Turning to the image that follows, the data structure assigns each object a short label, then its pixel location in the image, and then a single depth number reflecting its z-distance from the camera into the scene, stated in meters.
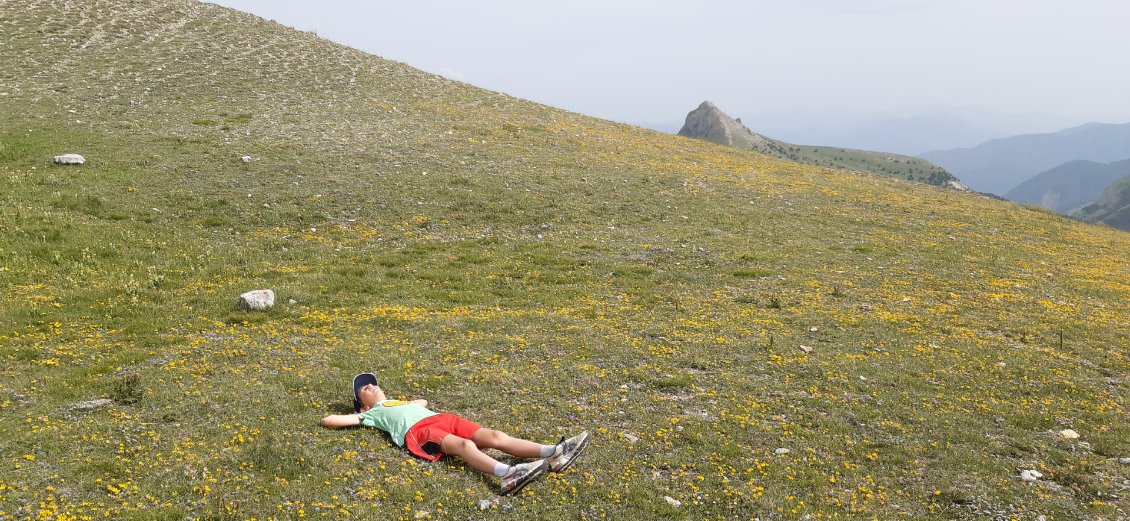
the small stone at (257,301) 15.49
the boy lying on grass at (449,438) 9.27
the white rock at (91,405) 10.23
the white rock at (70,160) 26.53
